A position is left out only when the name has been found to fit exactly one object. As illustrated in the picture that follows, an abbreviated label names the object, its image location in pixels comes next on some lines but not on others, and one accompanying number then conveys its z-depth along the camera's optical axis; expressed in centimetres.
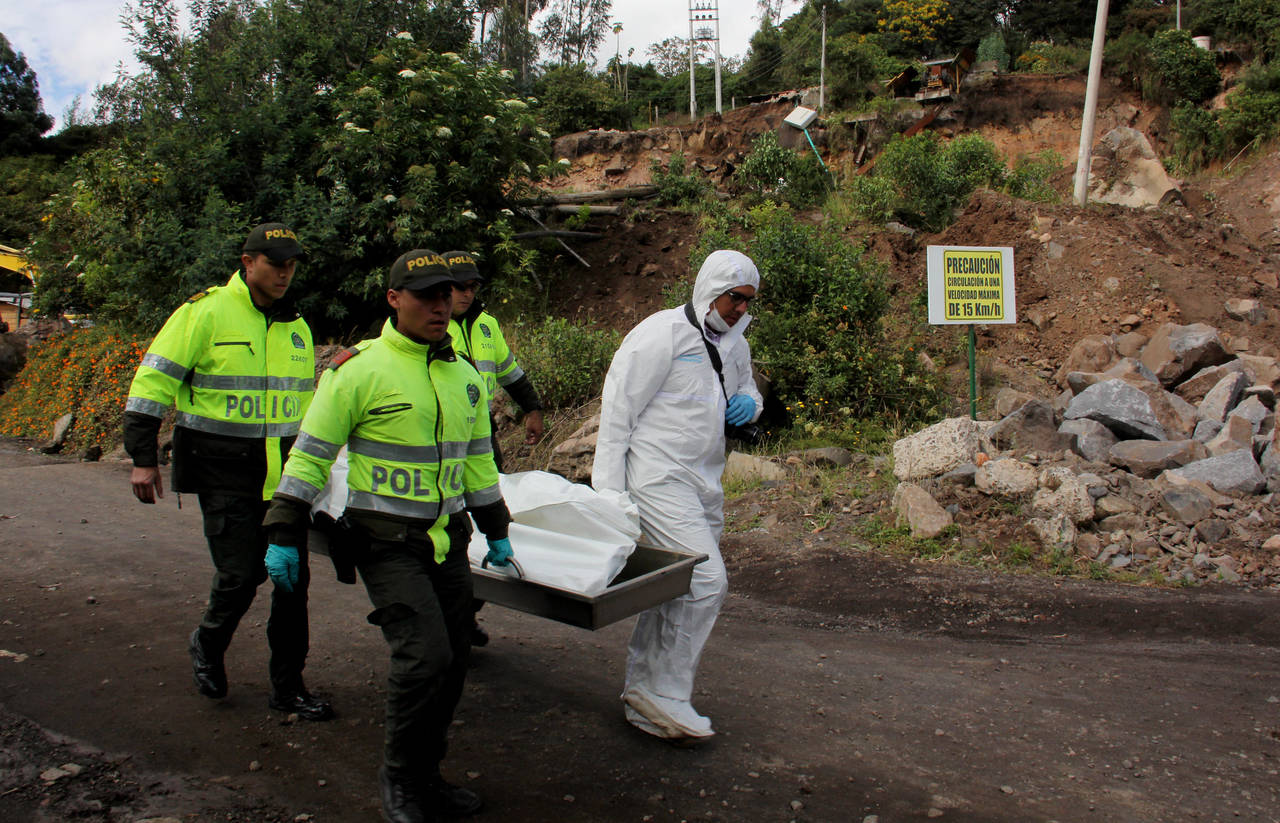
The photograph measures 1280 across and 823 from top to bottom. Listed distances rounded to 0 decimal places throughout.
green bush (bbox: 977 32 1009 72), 3300
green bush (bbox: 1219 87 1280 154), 1995
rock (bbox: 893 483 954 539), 684
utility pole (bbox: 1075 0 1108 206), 1506
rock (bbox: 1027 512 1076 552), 643
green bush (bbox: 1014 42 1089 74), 2895
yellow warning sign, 860
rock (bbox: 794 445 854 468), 834
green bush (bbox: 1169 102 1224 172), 2095
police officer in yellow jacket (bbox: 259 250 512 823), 303
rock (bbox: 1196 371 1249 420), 851
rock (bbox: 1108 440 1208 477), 708
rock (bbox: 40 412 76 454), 1275
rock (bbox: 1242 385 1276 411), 861
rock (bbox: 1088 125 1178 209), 1688
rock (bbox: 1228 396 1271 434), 801
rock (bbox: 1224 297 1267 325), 1191
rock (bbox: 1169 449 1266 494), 671
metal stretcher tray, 314
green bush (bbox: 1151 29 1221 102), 2403
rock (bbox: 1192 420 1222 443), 805
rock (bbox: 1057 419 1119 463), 741
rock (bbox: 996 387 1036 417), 912
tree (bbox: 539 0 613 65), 5169
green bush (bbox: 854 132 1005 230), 1556
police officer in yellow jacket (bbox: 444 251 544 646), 485
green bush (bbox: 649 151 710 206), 1805
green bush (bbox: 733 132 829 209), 1794
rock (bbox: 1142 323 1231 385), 1001
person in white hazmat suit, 380
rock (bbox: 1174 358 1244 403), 949
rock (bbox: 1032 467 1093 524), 652
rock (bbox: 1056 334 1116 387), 1085
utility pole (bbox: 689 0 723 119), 4316
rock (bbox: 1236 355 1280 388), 1005
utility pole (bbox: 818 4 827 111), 2800
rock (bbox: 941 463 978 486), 716
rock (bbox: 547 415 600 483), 838
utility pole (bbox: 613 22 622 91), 5341
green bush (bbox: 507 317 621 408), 1006
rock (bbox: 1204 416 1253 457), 751
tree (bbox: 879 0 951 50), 3703
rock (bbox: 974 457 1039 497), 681
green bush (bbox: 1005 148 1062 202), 1600
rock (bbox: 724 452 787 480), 837
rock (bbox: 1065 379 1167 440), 777
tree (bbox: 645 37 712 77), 5981
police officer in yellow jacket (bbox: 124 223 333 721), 390
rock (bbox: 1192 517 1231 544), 623
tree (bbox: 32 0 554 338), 1250
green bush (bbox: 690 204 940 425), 944
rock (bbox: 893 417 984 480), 736
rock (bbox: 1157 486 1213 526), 638
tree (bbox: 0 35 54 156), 4206
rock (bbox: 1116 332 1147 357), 1123
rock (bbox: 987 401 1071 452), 763
